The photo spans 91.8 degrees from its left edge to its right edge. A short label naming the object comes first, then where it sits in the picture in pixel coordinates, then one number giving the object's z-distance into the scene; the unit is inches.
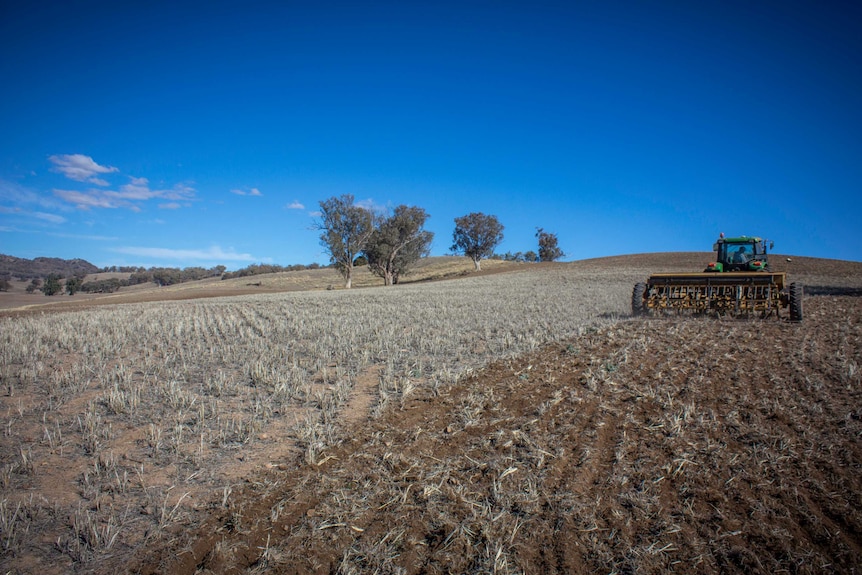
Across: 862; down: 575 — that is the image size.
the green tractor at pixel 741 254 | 645.9
